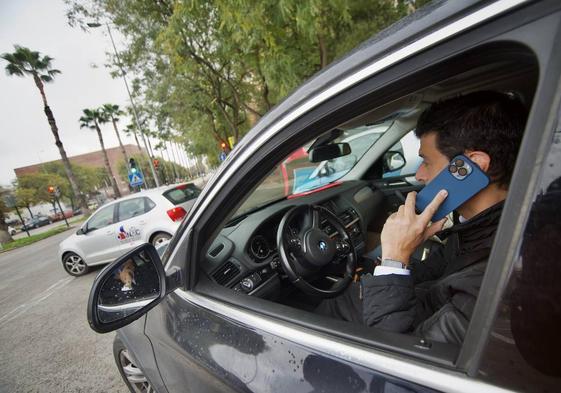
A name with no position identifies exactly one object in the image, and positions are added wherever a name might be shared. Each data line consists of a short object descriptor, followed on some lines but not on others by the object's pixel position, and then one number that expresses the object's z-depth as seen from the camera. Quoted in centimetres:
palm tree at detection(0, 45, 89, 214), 1827
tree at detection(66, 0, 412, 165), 411
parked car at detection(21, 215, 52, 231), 4024
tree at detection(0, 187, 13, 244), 1845
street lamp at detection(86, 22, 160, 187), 859
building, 7206
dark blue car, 49
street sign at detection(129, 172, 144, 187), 1482
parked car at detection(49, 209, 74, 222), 4638
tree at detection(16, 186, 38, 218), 3838
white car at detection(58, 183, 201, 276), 559
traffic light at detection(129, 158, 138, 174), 1557
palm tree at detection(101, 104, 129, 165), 3362
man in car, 90
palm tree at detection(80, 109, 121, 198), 3191
